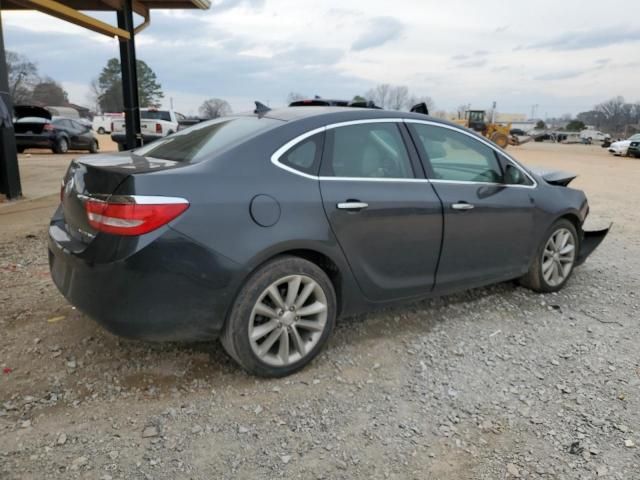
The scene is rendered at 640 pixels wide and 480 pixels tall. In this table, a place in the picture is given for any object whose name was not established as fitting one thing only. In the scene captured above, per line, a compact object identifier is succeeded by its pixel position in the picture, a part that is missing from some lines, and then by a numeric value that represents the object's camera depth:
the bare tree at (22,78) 67.56
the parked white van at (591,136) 61.12
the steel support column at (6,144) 7.70
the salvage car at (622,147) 29.78
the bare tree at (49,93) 73.67
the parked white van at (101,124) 45.50
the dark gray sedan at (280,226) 2.57
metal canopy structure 7.73
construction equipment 33.03
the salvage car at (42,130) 16.97
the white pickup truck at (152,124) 18.59
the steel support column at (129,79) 10.43
